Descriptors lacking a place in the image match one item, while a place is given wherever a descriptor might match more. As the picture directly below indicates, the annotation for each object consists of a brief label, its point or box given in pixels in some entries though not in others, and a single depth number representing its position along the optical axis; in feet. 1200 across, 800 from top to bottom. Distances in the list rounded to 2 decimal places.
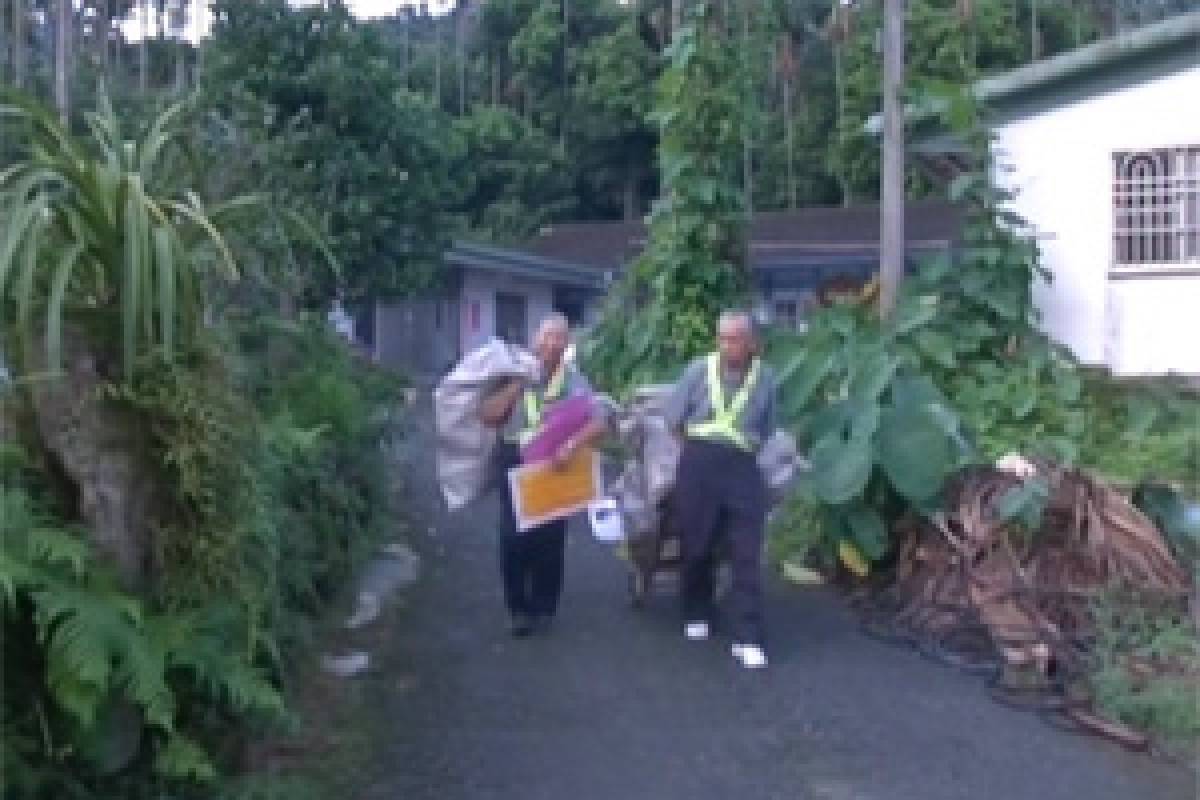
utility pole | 48.01
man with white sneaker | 29.81
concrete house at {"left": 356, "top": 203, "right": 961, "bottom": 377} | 103.76
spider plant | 17.49
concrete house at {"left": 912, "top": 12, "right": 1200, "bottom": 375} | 50.80
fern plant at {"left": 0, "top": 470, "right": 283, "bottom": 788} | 16.75
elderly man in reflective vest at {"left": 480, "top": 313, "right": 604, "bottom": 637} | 30.63
